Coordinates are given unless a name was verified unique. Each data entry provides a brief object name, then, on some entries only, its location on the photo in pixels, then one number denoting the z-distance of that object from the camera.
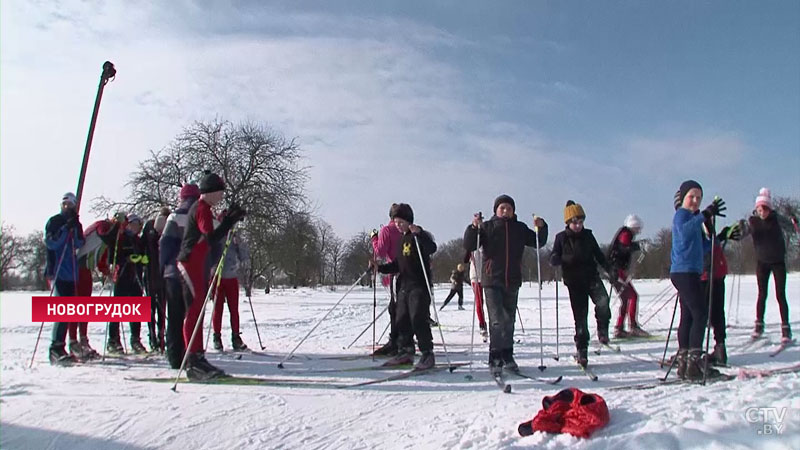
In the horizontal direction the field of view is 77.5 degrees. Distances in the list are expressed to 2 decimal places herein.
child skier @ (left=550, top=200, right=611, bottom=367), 5.76
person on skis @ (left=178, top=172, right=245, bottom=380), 4.90
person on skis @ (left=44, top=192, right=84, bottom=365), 6.16
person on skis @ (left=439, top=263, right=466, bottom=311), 16.23
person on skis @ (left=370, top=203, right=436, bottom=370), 5.61
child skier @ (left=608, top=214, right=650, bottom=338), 7.98
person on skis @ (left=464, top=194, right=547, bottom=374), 5.31
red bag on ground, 3.12
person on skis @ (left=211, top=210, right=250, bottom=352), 7.04
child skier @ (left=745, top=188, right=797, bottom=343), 6.81
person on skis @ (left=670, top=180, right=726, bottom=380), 4.70
